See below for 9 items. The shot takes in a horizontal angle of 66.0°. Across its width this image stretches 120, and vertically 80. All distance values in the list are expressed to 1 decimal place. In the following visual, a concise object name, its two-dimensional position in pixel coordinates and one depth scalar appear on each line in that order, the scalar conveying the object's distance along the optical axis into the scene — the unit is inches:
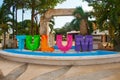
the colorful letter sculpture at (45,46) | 247.8
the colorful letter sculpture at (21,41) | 260.9
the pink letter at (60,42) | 232.2
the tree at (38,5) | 410.1
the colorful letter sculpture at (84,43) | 237.8
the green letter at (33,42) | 246.1
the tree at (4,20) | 405.6
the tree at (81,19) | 319.6
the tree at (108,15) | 286.5
